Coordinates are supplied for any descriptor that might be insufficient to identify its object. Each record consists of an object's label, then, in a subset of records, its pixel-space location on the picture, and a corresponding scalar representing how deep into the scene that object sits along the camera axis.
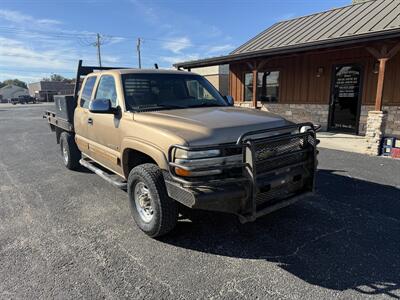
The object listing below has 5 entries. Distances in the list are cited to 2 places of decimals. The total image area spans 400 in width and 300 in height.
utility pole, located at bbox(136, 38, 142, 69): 49.15
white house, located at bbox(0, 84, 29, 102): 97.94
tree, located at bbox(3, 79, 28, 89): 131.54
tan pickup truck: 2.90
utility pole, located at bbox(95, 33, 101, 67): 50.91
